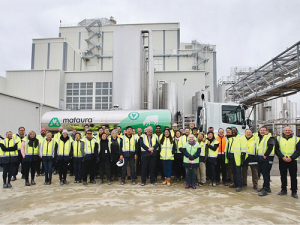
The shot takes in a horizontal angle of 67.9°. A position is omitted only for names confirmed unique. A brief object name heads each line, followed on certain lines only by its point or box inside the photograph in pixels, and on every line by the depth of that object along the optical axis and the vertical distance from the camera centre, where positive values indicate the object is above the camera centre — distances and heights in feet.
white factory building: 56.54 +17.30
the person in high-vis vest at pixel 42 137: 26.07 -1.35
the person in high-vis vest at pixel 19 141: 24.44 -1.70
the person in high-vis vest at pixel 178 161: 25.94 -4.16
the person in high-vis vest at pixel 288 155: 19.20 -2.45
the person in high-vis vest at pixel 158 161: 25.27 -4.23
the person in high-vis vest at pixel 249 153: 21.50 -2.58
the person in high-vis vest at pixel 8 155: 23.41 -3.12
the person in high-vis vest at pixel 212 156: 23.36 -3.22
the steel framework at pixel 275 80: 37.38 +10.02
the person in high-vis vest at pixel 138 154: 25.98 -3.37
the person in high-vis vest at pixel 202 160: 23.58 -3.63
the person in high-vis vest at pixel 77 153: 25.04 -3.08
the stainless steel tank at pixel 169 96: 65.00 +8.73
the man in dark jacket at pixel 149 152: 24.08 -2.87
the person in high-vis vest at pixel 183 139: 24.17 -1.44
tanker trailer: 38.29 +1.22
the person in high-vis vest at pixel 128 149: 24.94 -2.62
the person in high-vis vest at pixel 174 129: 27.67 -0.45
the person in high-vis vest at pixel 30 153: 24.00 -2.96
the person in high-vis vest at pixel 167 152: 24.14 -2.86
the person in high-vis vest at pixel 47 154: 24.48 -3.13
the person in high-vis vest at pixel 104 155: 25.09 -3.30
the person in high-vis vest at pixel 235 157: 21.55 -3.09
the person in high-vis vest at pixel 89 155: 24.58 -3.28
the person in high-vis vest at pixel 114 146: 25.66 -2.34
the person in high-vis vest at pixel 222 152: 24.12 -2.82
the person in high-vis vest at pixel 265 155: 19.75 -2.62
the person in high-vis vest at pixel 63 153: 24.71 -3.07
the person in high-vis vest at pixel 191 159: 22.34 -3.30
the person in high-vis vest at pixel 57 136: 25.96 -1.28
